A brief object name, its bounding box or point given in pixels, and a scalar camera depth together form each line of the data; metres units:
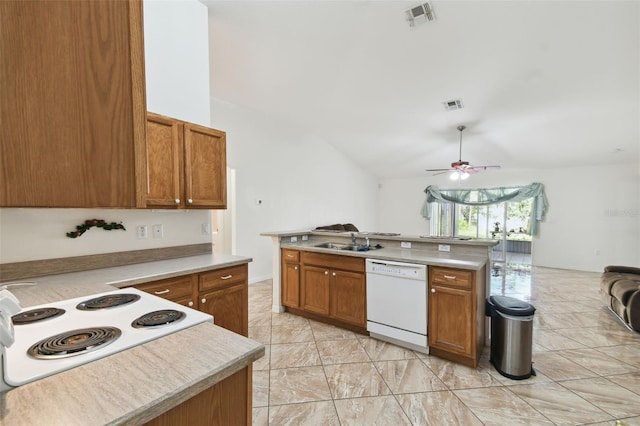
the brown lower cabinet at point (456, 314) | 2.35
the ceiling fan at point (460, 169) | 4.78
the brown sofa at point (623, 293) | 3.01
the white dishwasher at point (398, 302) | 2.59
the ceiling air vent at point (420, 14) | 2.77
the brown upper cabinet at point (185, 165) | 2.28
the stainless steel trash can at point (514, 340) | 2.22
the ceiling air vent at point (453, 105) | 4.27
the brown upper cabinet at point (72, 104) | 0.49
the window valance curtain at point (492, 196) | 6.47
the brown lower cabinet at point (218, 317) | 0.81
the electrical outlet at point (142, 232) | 2.42
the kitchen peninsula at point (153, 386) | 0.64
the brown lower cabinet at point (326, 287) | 3.03
